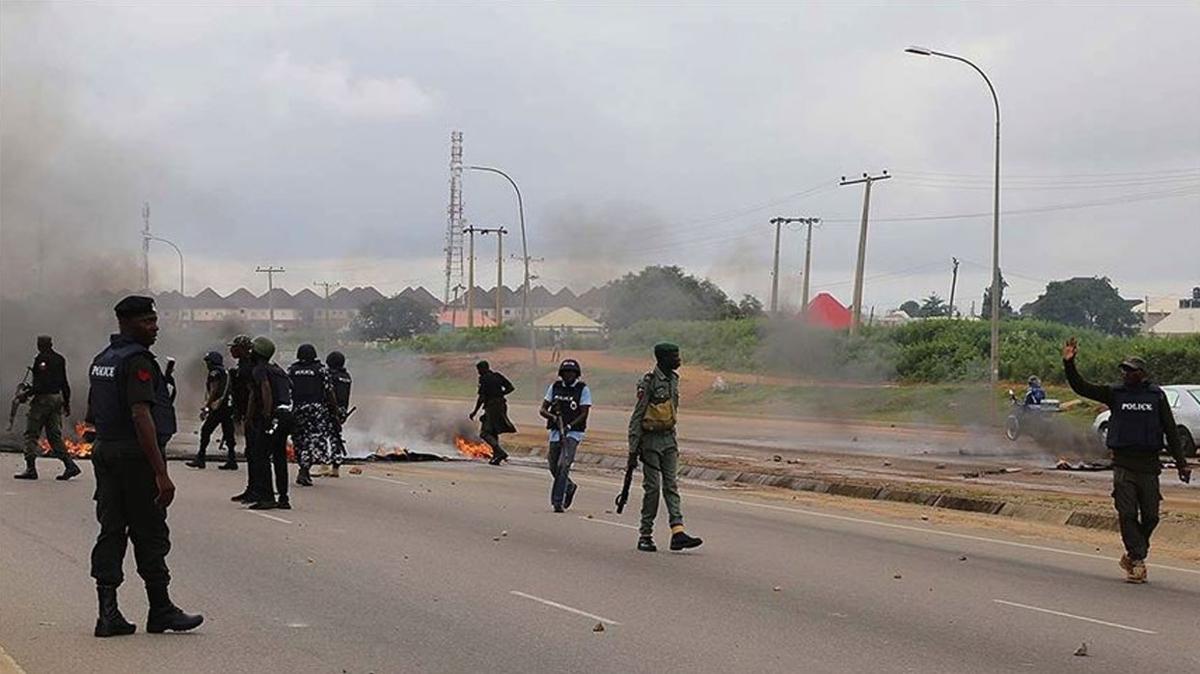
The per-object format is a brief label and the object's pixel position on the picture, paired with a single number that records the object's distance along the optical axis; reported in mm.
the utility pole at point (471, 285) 72988
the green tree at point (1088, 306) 103688
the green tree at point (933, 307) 100362
